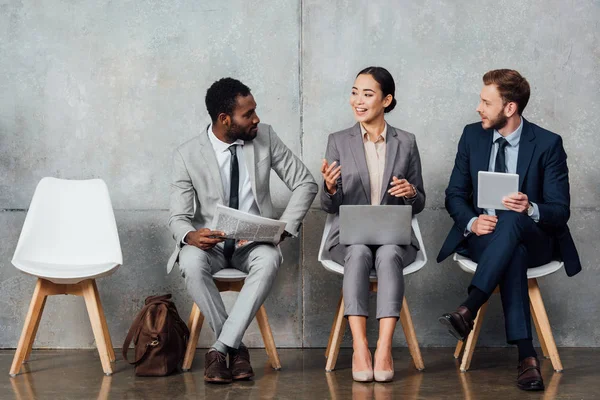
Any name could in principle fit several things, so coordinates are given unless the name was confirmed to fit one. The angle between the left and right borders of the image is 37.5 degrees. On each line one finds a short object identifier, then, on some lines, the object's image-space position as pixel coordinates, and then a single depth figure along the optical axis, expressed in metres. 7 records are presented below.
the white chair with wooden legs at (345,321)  4.41
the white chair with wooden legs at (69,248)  4.43
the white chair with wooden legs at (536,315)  4.37
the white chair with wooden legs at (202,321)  4.45
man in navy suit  4.10
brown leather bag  4.27
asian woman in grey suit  4.25
